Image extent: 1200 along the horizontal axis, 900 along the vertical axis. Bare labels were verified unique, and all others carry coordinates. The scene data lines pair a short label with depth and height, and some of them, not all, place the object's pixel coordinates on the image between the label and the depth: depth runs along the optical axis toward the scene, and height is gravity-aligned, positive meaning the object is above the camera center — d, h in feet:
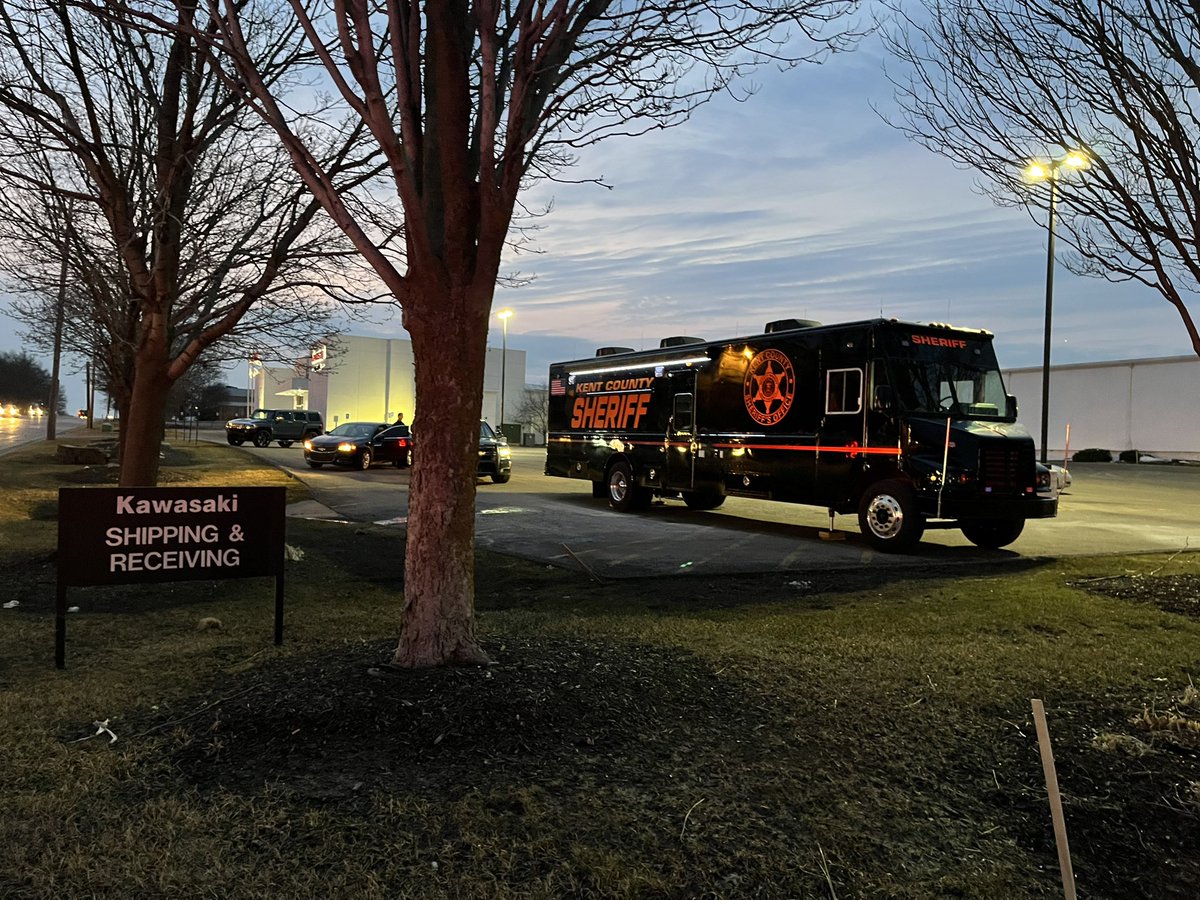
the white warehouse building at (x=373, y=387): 232.12 +11.35
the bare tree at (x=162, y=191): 26.05 +7.78
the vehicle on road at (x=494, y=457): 75.73 -2.26
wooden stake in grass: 7.37 -3.14
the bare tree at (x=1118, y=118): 22.38 +9.33
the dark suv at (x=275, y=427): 142.20 -0.57
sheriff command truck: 36.37 +0.67
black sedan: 85.61 -2.16
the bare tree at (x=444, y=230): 14.32 +3.36
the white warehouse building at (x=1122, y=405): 144.15 +8.54
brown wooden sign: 17.01 -2.43
